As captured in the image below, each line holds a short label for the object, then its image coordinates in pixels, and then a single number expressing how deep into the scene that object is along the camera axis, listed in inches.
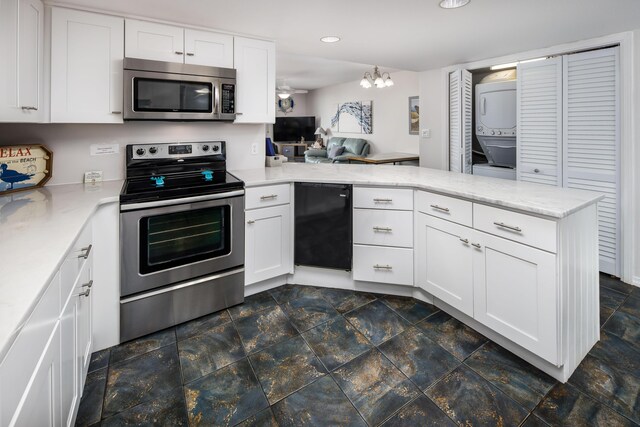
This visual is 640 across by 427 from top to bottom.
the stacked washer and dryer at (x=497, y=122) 139.9
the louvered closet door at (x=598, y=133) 111.0
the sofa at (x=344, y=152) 280.7
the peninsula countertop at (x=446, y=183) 68.9
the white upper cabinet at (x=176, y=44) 91.5
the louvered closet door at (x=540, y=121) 122.8
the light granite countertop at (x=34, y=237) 31.0
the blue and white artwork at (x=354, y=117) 288.2
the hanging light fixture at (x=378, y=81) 202.1
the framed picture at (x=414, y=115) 240.8
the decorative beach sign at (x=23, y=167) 74.7
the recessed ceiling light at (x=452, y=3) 83.2
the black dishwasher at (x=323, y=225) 102.3
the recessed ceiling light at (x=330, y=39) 112.3
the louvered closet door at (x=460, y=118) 149.4
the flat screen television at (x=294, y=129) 371.9
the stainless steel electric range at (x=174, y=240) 79.4
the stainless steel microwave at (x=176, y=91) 89.7
